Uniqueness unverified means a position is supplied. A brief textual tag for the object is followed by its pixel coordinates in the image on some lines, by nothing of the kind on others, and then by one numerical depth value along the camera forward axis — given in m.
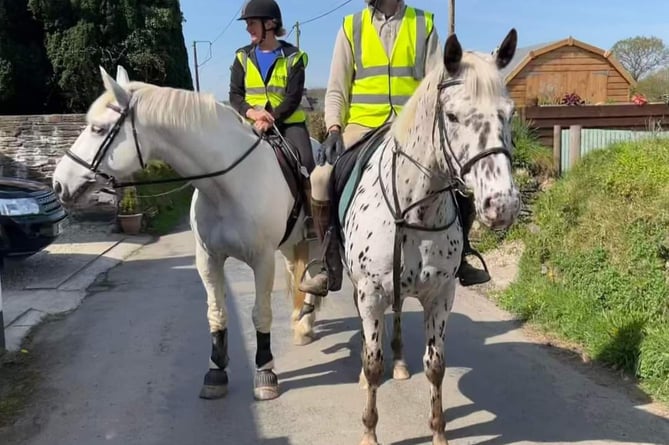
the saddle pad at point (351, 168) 3.87
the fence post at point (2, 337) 5.39
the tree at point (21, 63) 16.17
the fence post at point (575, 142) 8.48
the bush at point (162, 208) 12.75
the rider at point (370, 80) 3.94
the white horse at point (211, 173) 3.75
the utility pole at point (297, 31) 36.58
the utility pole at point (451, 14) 15.12
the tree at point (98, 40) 16.66
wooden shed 20.59
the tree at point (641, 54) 41.31
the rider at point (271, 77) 4.81
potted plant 12.49
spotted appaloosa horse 2.63
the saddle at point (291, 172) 4.71
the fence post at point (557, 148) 9.03
